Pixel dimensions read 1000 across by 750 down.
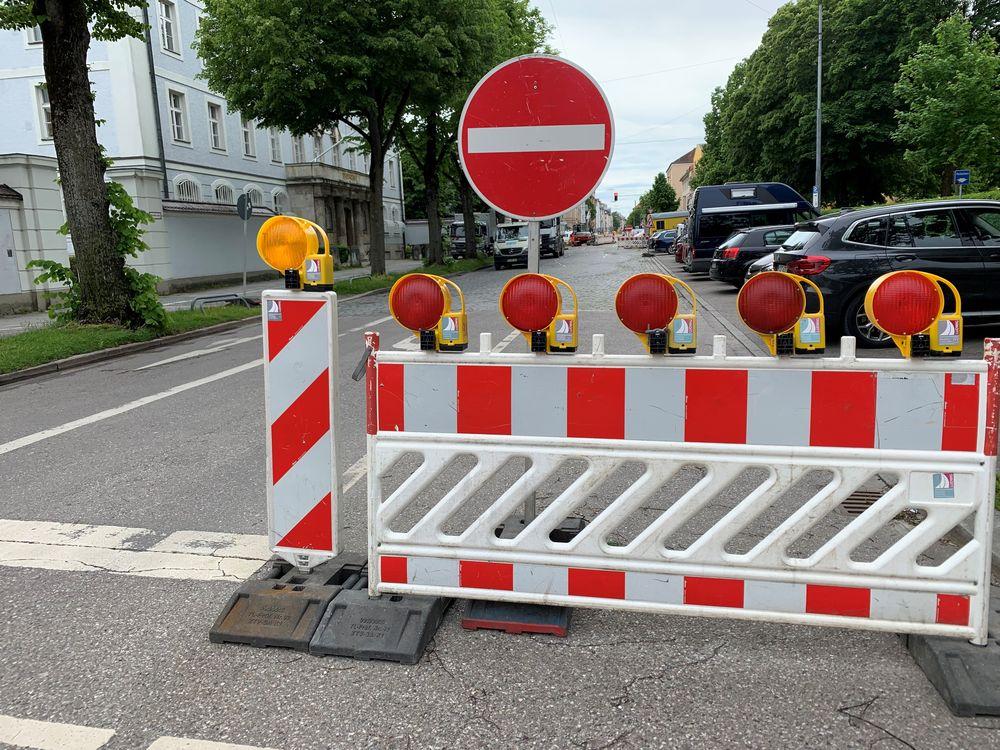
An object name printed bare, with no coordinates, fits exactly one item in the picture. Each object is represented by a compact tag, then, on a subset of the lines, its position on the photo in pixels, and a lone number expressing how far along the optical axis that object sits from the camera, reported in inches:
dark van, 848.3
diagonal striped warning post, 123.5
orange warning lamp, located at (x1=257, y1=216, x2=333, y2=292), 122.9
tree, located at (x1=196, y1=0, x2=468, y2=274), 821.9
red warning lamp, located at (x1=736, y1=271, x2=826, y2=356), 105.8
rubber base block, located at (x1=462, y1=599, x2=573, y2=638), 118.8
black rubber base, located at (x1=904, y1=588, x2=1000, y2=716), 96.6
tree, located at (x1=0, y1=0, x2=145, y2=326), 482.9
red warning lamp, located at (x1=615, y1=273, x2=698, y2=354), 109.8
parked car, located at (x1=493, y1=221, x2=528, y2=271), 1380.4
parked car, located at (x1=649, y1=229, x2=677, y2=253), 1784.0
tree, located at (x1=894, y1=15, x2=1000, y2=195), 826.8
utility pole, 1293.1
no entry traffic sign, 129.4
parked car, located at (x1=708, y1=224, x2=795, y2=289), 693.3
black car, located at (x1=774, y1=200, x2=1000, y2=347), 356.2
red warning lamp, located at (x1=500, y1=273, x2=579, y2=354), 113.8
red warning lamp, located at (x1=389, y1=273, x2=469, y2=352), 117.8
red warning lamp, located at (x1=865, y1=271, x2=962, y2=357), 102.4
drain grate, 171.5
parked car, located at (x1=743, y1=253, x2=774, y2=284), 555.5
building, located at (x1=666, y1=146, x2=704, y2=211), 6029.0
